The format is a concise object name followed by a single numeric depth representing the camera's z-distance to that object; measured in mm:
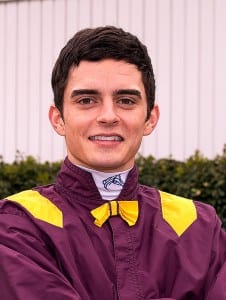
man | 2445
